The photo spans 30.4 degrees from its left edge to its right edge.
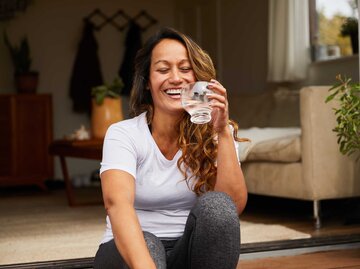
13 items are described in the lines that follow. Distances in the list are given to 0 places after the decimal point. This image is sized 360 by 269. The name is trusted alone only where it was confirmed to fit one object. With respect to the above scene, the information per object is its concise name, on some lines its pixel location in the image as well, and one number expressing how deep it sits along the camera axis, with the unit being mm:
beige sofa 3275
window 4520
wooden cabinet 5988
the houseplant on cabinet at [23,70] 6203
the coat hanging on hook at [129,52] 6730
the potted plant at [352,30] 4328
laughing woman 1635
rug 2764
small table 4117
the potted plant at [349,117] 2842
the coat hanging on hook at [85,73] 6609
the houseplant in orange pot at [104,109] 4500
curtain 4746
